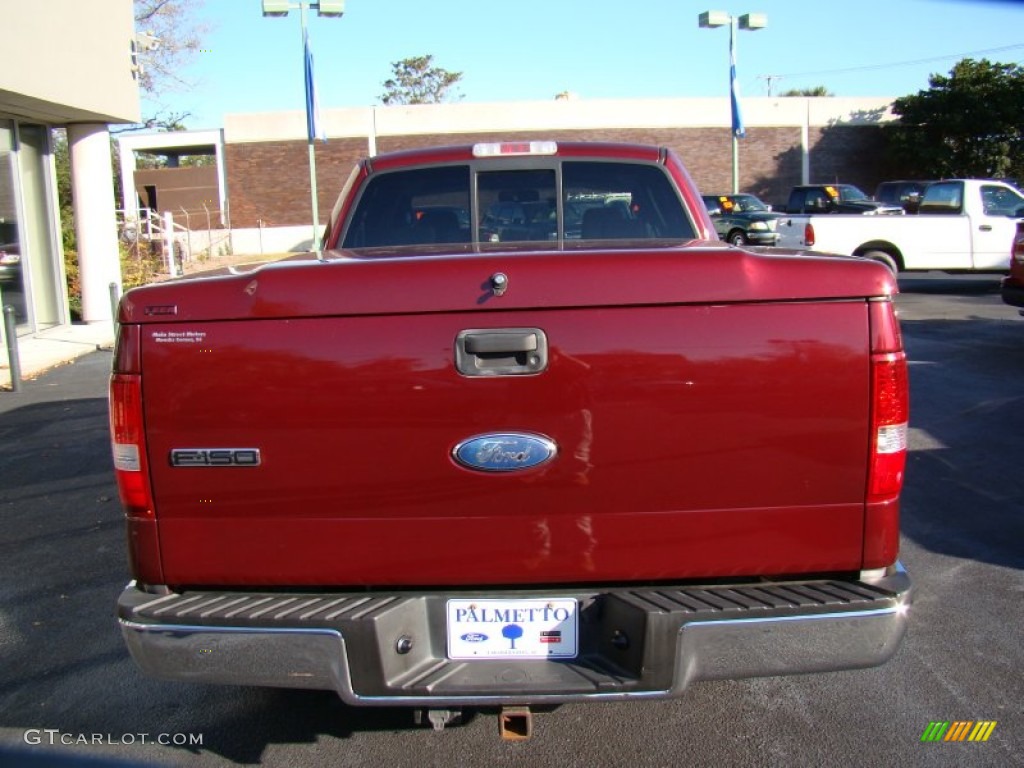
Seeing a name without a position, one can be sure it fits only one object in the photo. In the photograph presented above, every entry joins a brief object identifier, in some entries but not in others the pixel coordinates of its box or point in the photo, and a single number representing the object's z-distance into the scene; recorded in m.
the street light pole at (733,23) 27.59
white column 15.28
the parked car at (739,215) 22.12
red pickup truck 2.52
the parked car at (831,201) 22.55
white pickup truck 16.05
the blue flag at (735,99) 28.42
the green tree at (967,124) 33.59
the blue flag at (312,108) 23.50
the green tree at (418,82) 72.19
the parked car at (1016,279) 11.02
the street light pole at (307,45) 21.59
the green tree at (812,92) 76.12
